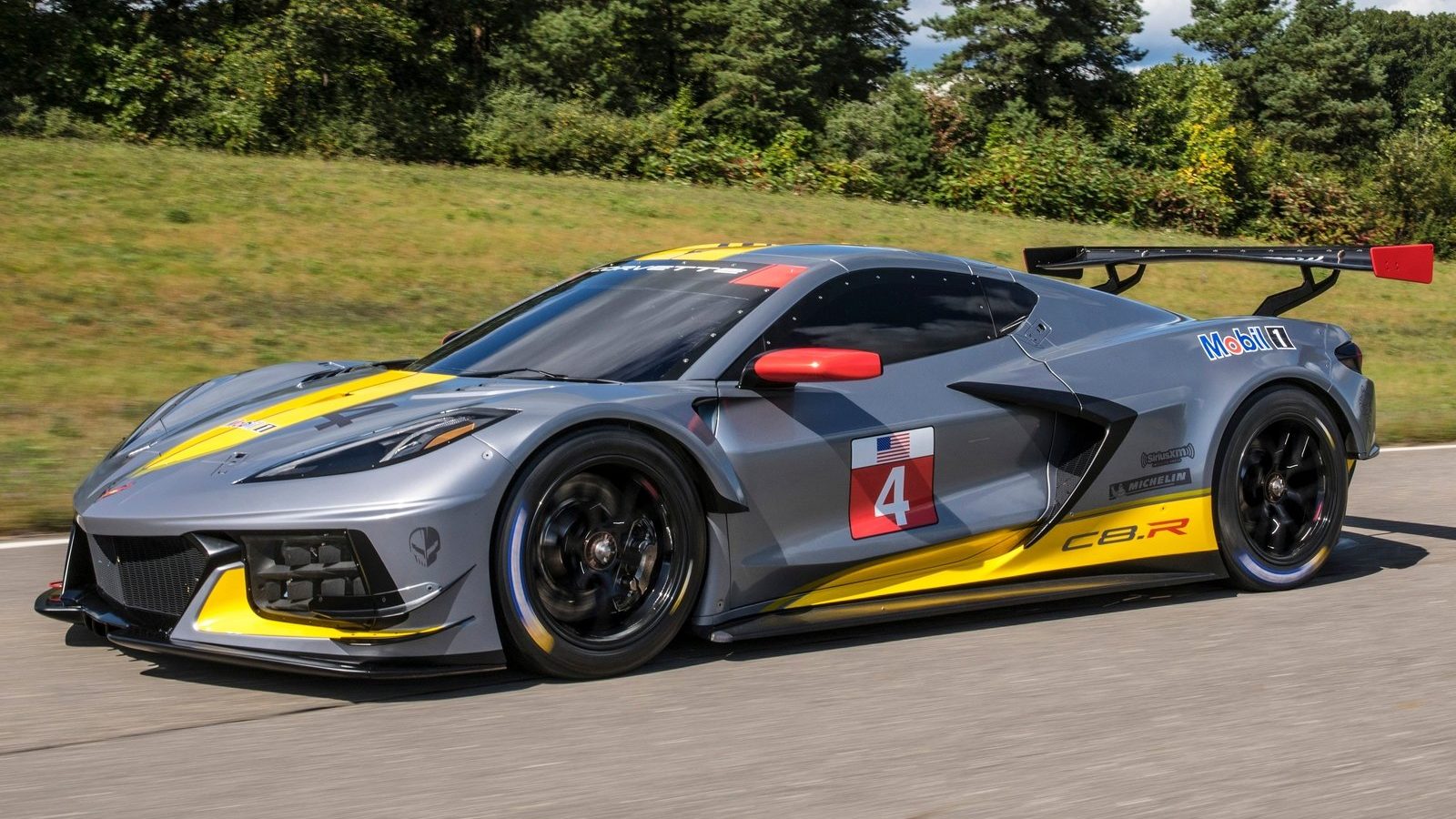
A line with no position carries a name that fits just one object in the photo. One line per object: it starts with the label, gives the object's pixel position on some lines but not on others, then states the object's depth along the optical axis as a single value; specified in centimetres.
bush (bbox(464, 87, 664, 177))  3566
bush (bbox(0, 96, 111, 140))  3247
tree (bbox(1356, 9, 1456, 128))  8456
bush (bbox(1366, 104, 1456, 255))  4516
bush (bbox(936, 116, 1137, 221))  3753
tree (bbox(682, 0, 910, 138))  4731
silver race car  394
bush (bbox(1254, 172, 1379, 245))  4184
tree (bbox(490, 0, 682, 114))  4625
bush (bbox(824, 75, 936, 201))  4200
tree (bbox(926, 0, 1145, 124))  4716
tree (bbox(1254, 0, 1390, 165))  6612
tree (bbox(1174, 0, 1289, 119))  7512
